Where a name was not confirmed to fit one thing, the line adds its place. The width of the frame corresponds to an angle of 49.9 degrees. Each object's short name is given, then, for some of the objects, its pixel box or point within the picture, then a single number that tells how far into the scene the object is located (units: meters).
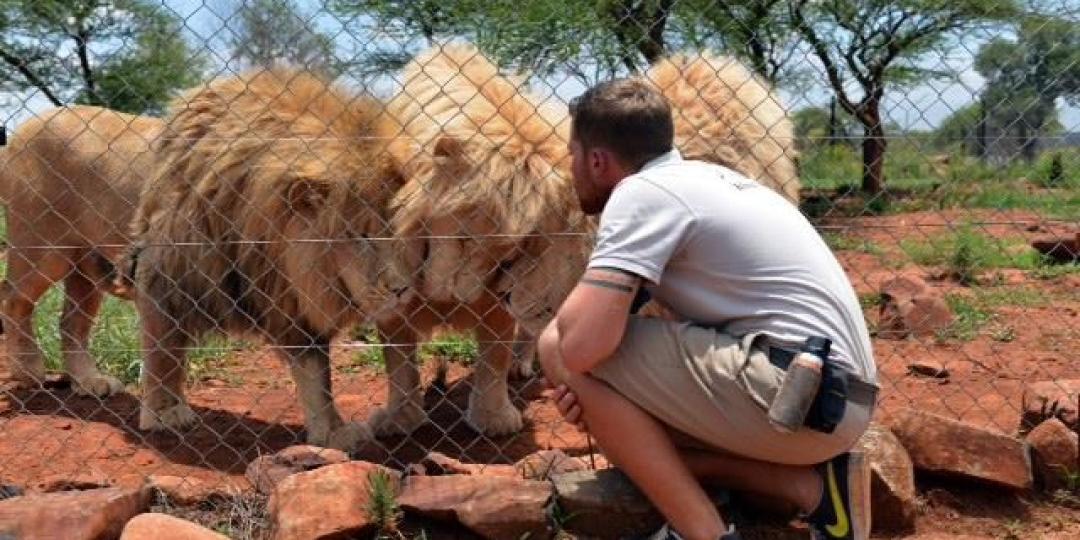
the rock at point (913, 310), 6.09
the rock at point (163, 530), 2.95
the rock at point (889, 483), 3.31
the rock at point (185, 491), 3.38
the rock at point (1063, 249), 8.93
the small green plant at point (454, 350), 6.00
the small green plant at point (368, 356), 5.97
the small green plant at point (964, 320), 5.95
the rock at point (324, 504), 3.04
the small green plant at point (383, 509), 3.13
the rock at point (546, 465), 3.47
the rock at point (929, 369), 5.12
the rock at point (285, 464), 3.38
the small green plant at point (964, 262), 8.06
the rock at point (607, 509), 3.17
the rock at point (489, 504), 3.14
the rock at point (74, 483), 3.44
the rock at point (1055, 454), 3.58
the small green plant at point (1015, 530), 3.39
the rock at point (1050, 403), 3.71
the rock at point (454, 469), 3.45
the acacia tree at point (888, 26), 13.16
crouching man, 2.67
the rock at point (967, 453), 3.50
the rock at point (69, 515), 3.02
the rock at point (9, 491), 3.36
